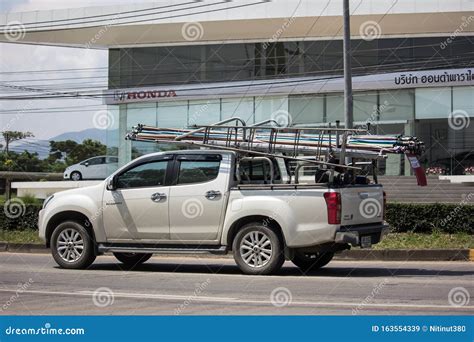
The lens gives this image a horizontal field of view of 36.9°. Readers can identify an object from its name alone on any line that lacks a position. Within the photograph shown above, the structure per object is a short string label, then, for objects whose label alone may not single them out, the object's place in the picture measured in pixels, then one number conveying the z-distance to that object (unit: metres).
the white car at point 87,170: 37.62
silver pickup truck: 10.64
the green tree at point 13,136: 47.27
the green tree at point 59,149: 55.28
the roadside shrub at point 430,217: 16.20
